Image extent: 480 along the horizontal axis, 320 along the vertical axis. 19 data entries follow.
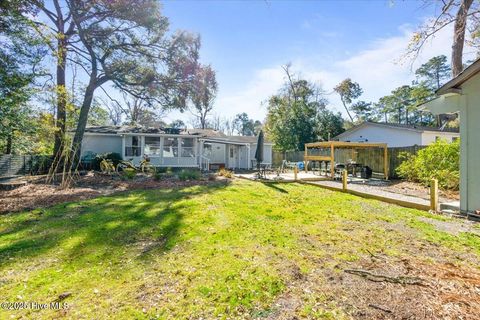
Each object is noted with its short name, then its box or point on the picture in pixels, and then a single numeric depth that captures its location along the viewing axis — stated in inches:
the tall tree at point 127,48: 599.2
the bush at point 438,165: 385.3
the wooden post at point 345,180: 412.8
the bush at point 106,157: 678.5
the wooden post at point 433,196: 278.0
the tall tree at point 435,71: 1413.6
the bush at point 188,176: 494.9
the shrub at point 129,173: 509.1
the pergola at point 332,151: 562.3
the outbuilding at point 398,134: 735.1
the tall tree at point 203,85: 731.9
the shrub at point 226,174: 557.0
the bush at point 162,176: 490.3
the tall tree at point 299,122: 1136.2
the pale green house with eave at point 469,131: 237.9
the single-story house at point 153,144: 745.6
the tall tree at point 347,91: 1413.6
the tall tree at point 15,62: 392.5
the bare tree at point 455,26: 381.4
